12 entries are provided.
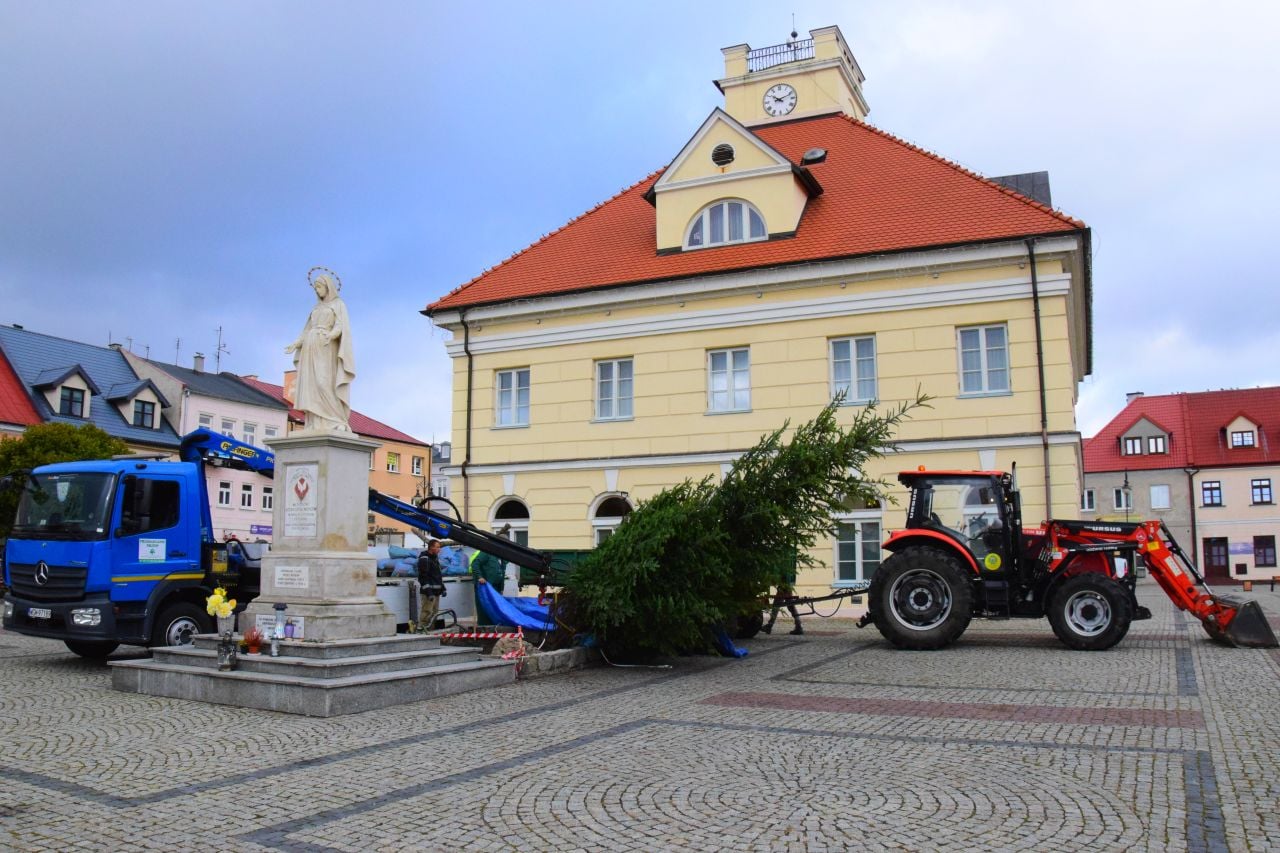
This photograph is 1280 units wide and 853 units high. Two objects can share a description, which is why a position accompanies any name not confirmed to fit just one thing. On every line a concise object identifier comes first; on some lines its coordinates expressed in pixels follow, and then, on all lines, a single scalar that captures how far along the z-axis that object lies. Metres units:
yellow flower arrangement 10.20
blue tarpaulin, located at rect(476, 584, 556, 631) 12.24
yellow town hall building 18.92
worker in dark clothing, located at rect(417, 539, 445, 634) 15.52
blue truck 12.19
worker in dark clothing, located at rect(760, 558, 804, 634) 12.38
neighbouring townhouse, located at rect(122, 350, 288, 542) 44.97
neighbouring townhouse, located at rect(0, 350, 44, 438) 37.88
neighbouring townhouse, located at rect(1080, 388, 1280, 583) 48.56
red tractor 13.33
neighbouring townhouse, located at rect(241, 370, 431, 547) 53.44
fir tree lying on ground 11.50
